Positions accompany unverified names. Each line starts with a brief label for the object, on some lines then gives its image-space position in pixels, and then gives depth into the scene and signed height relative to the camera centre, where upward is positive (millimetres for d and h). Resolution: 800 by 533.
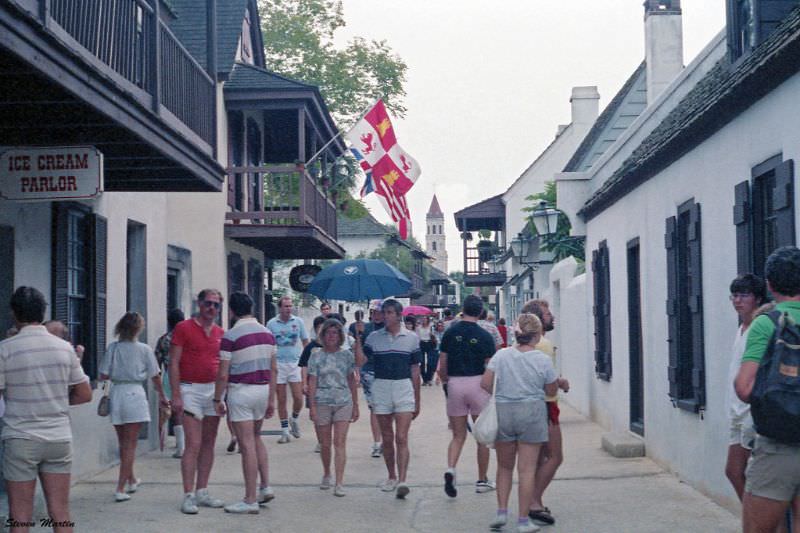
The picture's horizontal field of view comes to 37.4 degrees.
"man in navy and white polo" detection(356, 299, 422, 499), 10266 -688
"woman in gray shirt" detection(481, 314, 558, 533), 8406 -712
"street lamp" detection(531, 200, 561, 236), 18359 +1247
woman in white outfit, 9961 -662
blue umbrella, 14727 +273
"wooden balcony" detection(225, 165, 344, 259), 20641 +1447
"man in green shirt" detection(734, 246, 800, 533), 4977 -673
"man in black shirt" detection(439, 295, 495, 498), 10117 -577
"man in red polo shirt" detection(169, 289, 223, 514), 9406 -686
